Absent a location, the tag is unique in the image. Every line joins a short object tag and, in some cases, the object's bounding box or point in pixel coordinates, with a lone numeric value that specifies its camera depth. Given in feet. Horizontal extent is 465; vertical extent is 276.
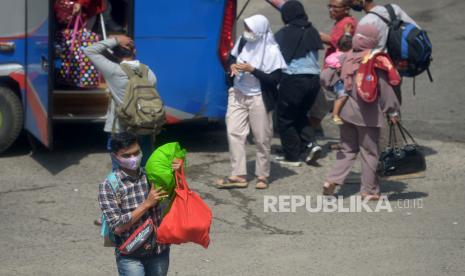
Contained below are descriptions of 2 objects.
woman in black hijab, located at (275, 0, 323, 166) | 60.95
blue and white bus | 60.49
